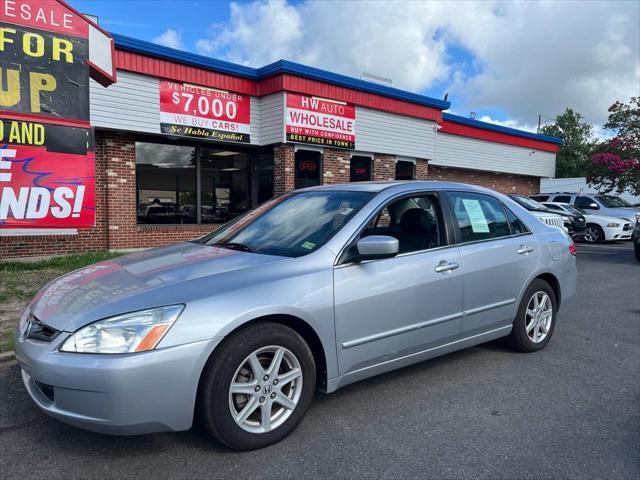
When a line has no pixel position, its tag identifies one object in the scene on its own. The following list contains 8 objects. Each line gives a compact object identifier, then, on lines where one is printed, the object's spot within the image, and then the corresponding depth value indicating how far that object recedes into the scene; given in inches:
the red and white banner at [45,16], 261.1
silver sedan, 101.4
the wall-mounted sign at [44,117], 265.4
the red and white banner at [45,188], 271.3
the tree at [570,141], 2118.6
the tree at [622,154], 651.4
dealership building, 408.5
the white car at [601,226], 633.6
